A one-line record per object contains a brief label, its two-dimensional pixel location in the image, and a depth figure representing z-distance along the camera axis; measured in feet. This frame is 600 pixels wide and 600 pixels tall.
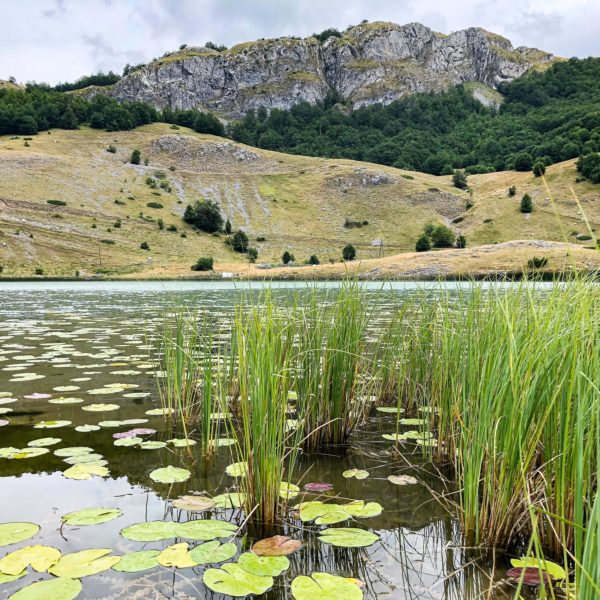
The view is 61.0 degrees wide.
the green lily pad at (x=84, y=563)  7.26
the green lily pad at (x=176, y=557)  7.48
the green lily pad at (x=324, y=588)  6.66
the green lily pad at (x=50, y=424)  14.19
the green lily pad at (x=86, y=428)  13.96
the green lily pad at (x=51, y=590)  6.62
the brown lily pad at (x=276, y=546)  7.86
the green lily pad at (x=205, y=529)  8.27
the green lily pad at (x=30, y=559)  7.25
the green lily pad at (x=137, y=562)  7.32
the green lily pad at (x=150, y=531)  8.21
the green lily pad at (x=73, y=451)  12.16
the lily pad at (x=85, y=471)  10.91
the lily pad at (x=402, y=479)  10.81
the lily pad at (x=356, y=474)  11.16
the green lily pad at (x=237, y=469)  9.18
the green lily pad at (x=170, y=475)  10.66
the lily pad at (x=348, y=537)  8.16
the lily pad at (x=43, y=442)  12.75
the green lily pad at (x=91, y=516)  8.80
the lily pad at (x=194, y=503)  9.39
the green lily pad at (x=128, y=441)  12.96
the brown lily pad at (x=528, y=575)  7.20
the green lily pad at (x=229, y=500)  9.39
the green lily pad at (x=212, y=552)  7.60
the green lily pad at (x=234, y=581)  6.76
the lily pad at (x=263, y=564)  7.29
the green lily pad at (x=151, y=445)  12.75
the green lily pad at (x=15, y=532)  8.15
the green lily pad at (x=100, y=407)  15.87
